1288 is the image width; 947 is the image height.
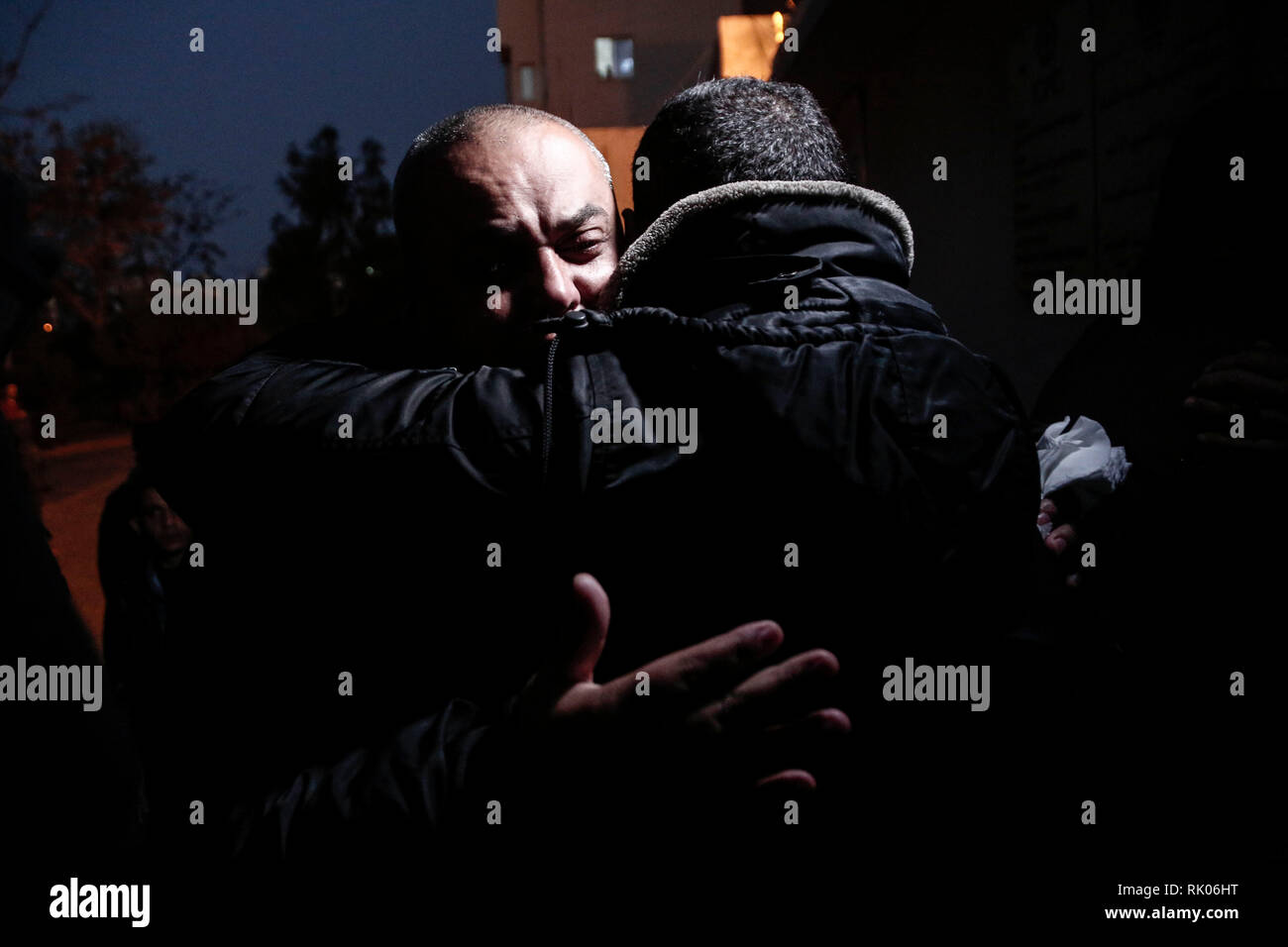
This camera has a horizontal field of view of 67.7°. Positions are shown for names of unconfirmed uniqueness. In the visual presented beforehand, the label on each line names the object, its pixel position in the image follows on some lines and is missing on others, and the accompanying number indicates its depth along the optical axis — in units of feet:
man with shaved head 3.73
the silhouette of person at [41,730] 3.27
